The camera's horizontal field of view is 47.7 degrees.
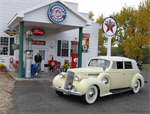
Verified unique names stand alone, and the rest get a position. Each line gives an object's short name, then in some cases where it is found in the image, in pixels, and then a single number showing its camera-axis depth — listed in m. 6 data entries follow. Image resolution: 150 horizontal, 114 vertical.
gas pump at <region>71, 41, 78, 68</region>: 12.43
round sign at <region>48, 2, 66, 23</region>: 10.80
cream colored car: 5.95
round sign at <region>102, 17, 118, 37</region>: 8.80
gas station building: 10.77
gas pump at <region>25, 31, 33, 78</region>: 10.61
